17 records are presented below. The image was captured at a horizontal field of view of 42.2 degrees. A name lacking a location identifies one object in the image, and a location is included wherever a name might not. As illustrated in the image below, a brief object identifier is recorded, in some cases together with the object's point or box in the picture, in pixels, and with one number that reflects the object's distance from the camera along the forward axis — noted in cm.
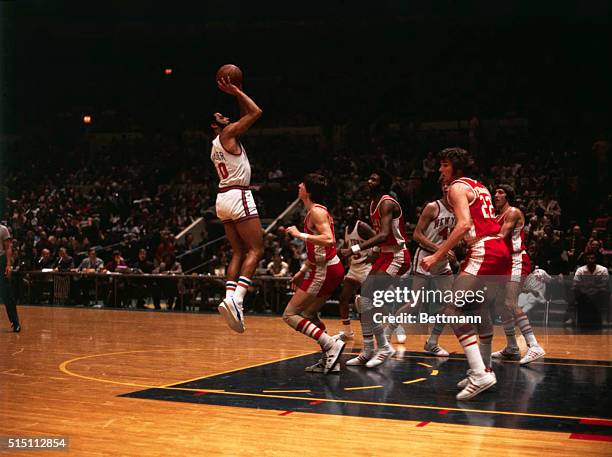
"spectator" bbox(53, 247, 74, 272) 1641
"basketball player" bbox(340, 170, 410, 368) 748
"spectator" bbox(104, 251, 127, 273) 1589
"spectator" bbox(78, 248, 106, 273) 1605
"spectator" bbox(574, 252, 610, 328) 1147
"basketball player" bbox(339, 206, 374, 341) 920
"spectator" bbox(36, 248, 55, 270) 1694
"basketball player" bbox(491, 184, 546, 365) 803
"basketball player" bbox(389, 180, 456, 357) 827
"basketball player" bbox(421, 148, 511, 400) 588
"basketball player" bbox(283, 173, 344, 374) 691
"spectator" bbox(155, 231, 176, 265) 1581
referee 1037
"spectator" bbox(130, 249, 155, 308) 1550
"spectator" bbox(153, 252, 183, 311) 1530
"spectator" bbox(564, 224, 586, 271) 1239
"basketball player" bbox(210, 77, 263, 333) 658
